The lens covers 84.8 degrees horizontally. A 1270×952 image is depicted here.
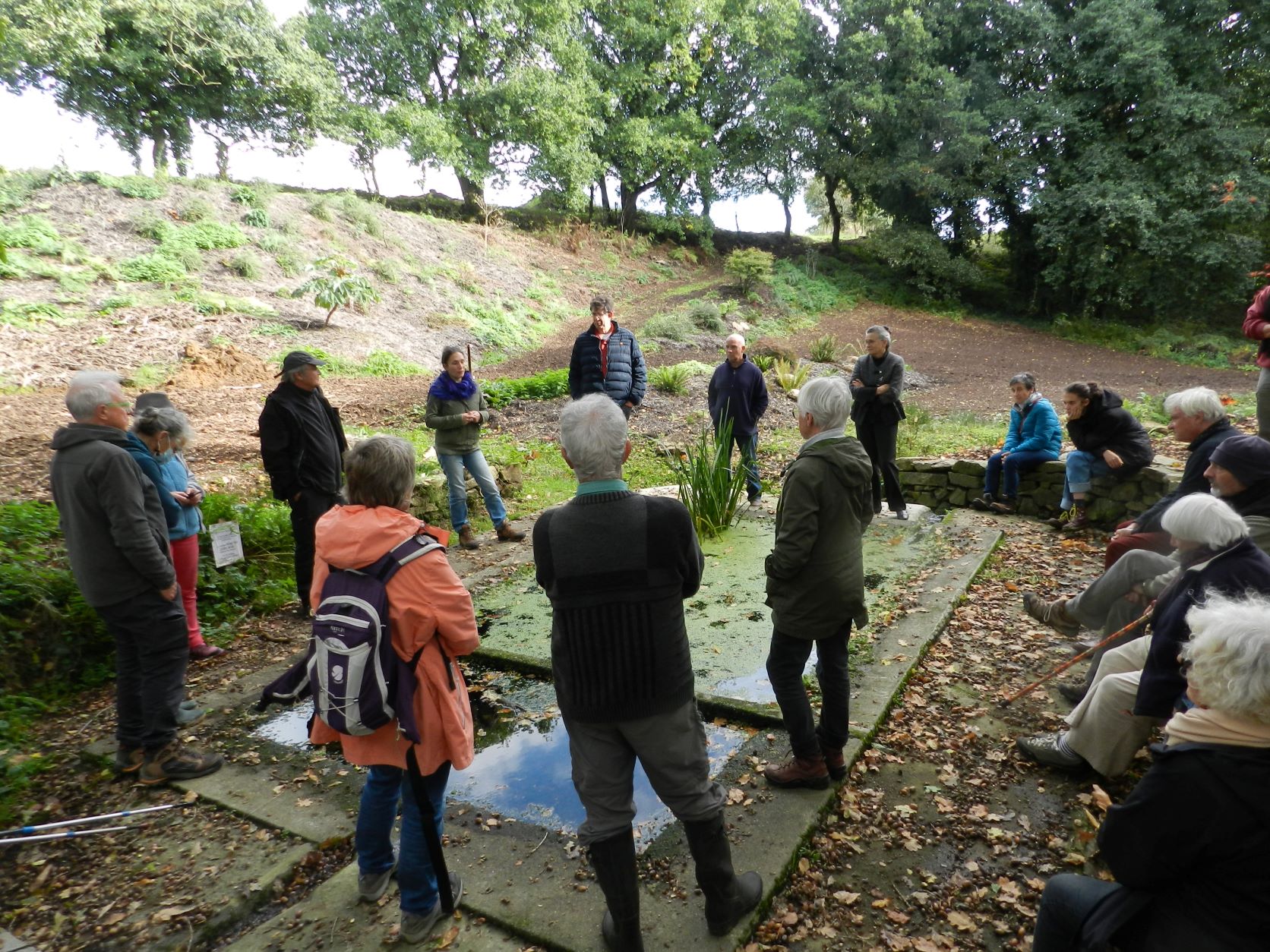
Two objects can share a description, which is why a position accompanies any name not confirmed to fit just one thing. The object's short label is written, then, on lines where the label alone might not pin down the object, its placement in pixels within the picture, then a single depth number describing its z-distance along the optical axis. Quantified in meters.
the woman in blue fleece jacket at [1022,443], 6.35
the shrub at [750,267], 19.92
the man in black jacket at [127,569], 2.87
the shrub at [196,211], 15.10
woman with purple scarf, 5.52
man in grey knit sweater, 1.84
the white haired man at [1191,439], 3.48
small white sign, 4.43
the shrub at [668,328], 15.54
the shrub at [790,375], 11.84
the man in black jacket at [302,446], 4.21
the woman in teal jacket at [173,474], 3.78
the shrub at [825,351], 14.35
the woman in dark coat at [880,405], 5.87
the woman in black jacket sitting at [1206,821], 1.42
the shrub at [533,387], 10.70
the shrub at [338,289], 13.01
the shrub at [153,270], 12.74
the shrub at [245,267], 14.06
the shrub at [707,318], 16.44
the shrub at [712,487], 5.76
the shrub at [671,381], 11.46
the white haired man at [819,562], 2.54
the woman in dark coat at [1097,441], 5.56
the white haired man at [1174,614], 2.24
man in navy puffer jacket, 5.85
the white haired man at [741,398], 6.18
